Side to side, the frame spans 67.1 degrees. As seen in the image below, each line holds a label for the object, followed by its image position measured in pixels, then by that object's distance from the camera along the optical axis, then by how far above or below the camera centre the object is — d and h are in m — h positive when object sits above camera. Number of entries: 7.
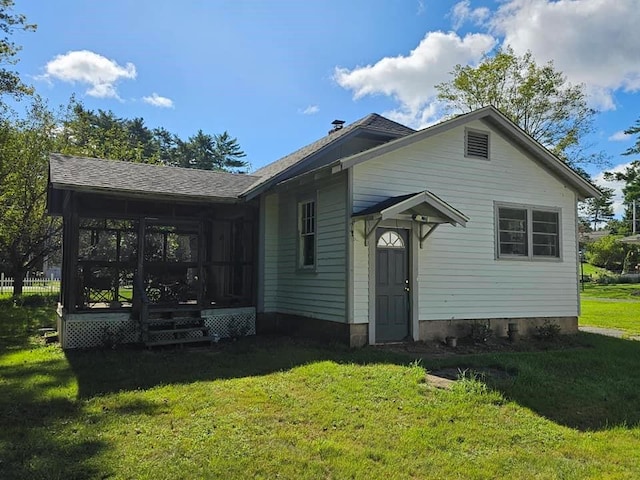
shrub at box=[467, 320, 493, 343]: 9.83 -1.29
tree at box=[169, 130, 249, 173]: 52.88 +12.79
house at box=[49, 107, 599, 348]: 9.16 +0.66
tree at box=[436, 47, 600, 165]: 27.48 +10.08
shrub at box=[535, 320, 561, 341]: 10.40 -1.36
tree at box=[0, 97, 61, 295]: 19.61 +2.99
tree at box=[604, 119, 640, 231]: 36.09 +7.52
